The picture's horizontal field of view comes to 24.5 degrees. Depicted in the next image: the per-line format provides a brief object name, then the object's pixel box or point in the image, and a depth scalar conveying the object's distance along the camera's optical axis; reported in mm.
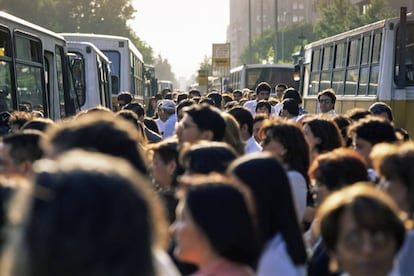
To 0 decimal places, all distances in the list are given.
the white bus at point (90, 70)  20172
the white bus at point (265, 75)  38812
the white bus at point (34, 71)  11734
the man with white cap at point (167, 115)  13461
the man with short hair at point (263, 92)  18514
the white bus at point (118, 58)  27531
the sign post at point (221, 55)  42344
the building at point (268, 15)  161750
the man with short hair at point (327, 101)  13023
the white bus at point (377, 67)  16562
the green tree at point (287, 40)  98000
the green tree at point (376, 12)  51531
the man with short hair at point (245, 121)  8617
